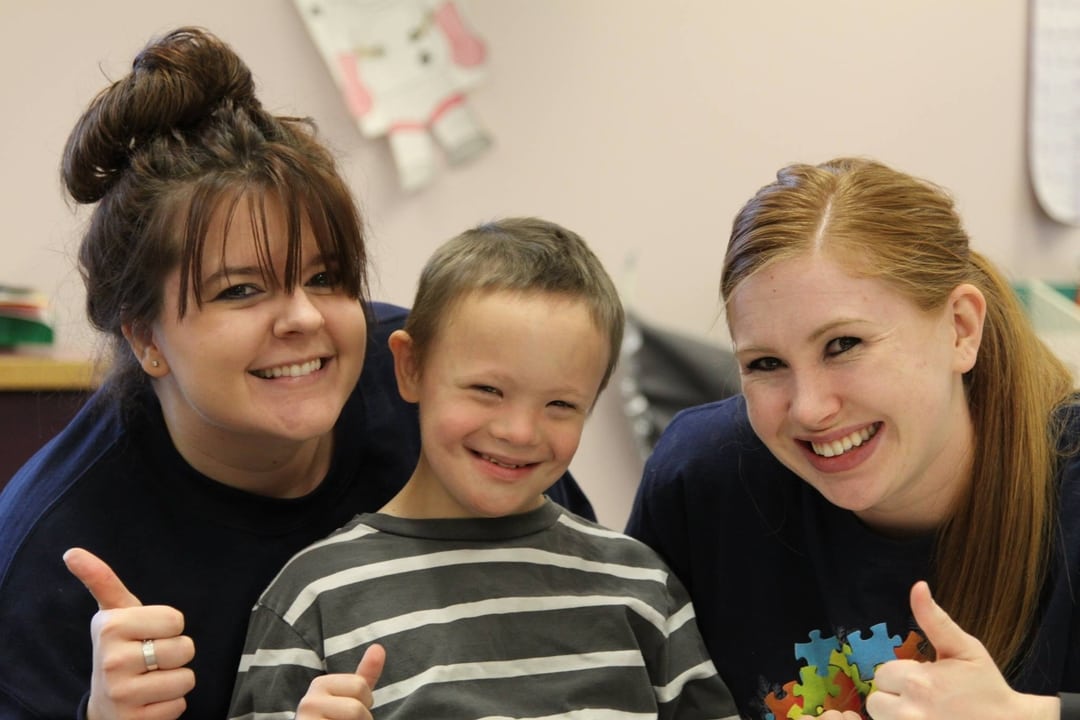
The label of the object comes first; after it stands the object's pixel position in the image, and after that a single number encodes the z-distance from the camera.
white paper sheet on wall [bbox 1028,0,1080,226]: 3.31
